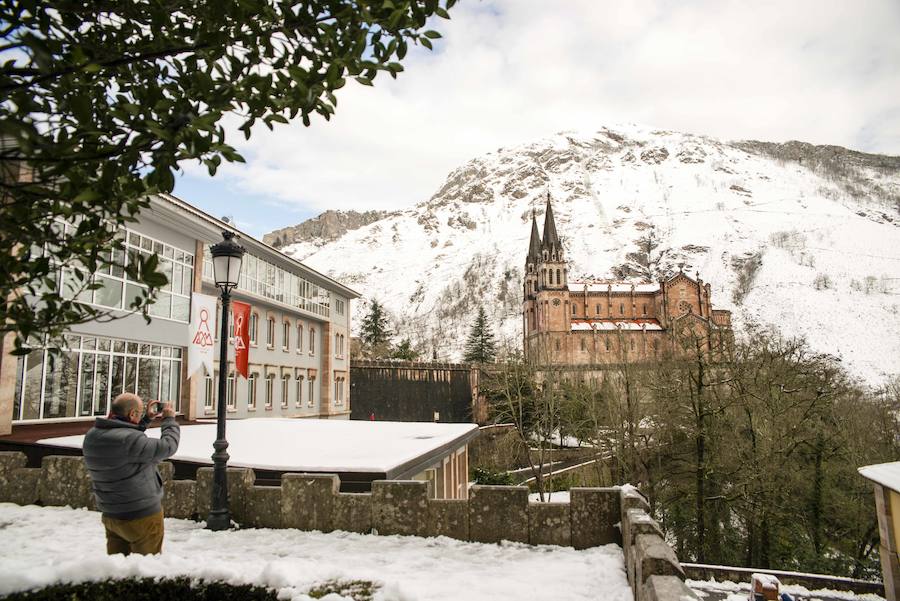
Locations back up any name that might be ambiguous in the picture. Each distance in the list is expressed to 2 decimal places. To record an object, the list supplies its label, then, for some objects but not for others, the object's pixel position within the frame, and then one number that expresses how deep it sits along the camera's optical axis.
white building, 15.49
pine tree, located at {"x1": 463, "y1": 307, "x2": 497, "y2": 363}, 72.31
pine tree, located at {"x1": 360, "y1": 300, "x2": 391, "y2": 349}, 76.38
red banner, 20.98
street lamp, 8.02
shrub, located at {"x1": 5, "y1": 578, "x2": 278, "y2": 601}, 4.26
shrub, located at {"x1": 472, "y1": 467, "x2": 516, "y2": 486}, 30.89
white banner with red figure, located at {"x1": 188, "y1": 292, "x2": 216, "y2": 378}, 17.12
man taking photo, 5.28
